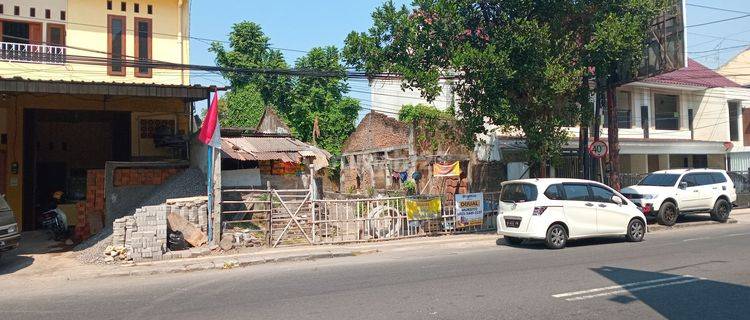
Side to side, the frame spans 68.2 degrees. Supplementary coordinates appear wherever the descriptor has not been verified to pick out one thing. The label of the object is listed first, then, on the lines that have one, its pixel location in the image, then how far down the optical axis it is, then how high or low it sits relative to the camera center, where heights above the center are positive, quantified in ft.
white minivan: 42.73 -3.25
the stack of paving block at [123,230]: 40.47 -3.68
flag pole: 44.50 -0.96
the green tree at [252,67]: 117.10 +23.78
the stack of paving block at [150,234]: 40.09 -3.99
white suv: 59.47 -2.70
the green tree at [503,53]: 49.11 +11.09
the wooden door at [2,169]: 54.29 +1.29
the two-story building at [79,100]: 54.95 +8.03
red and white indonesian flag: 44.98 +4.10
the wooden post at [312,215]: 47.91 -3.37
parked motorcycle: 48.70 -3.69
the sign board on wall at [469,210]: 55.47 -3.67
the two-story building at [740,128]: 95.81 +7.38
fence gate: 47.03 -3.90
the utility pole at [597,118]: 61.67 +5.74
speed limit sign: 60.44 +2.38
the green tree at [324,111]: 112.78 +13.67
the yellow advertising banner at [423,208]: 53.06 -3.33
